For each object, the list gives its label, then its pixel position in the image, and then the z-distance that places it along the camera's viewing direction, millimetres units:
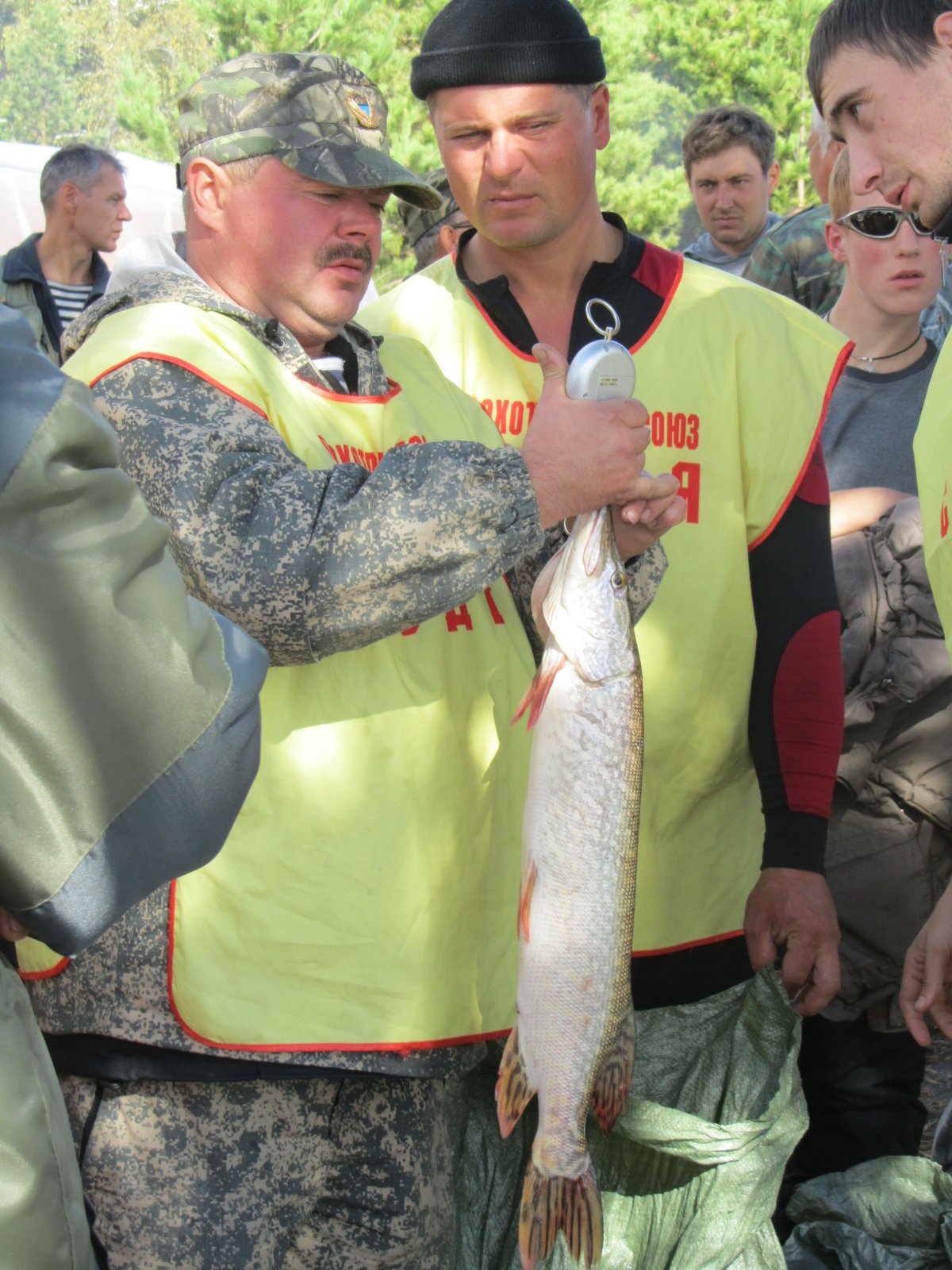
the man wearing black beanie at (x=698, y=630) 2688
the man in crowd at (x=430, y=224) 4438
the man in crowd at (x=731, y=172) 6680
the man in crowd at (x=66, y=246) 7520
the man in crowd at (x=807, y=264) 5211
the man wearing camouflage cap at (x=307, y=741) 1854
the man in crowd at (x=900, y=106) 2164
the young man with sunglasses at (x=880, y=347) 3834
